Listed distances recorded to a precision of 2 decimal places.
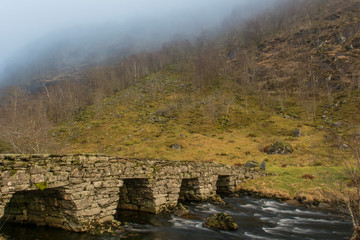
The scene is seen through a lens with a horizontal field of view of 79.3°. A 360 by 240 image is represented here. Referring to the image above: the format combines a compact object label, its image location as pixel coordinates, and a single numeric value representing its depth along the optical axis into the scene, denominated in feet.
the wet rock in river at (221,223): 37.22
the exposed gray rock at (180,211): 43.26
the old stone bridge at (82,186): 26.53
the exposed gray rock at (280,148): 126.00
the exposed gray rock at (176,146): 138.72
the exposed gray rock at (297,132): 158.51
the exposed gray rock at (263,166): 89.23
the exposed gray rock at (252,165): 94.34
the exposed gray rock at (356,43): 307.11
